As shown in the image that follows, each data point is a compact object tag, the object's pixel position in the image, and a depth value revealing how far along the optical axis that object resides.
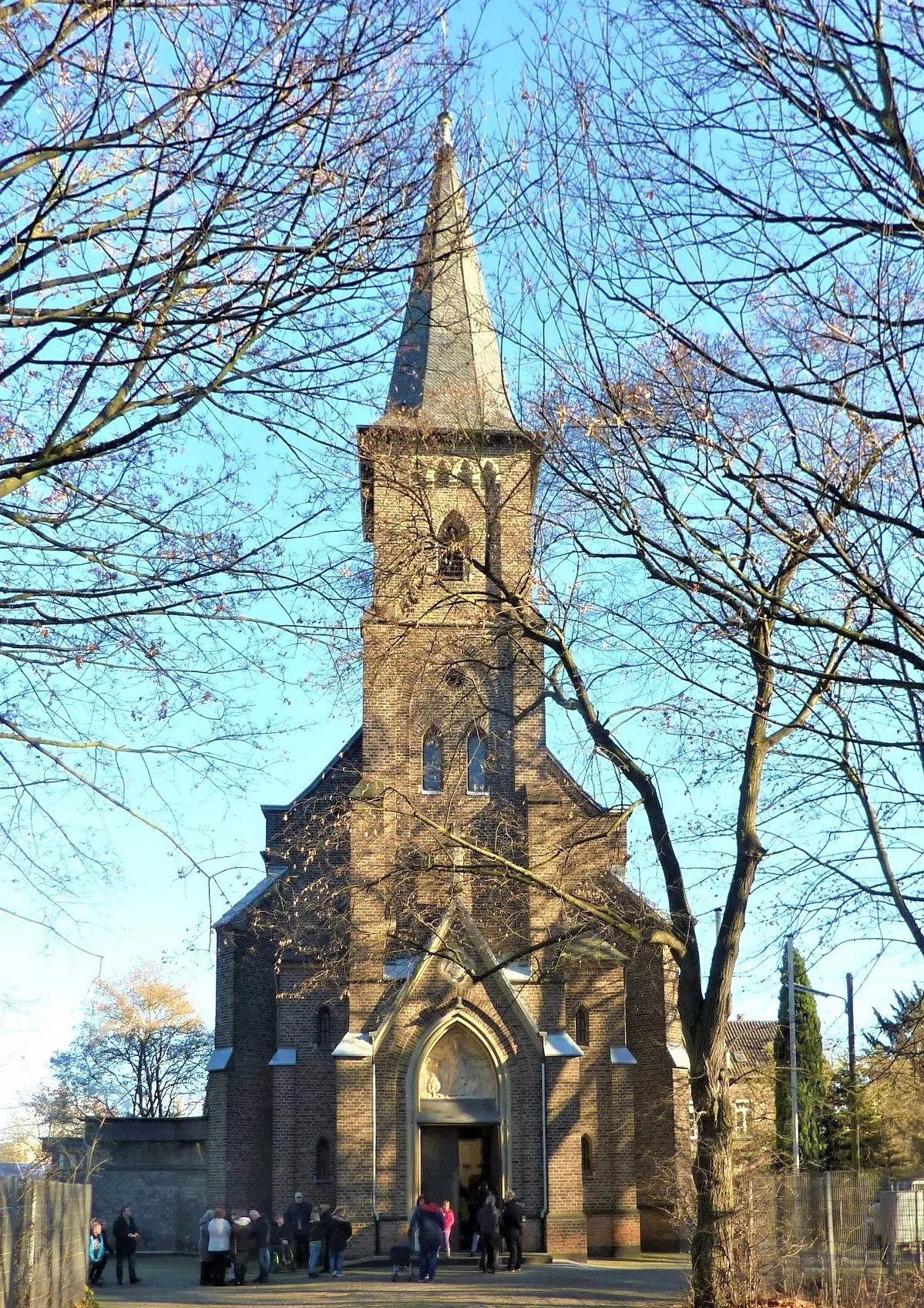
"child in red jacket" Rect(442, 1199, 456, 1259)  25.45
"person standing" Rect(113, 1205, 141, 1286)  24.14
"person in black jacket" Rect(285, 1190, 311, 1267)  26.77
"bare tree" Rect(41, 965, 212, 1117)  64.75
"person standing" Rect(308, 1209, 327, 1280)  25.42
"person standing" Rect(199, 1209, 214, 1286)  23.31
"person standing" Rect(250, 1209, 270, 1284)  24.16
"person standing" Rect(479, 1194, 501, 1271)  24.23
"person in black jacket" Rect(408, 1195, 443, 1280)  22.75
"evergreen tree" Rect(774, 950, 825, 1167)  31.92
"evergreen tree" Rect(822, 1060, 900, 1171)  30.55
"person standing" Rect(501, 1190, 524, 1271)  24.28
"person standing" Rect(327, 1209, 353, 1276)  24.30
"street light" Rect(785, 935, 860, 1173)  23.70
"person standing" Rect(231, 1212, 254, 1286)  23.78
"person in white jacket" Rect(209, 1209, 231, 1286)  22.89
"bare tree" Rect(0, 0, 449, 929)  7.87
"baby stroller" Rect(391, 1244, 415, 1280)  23.36
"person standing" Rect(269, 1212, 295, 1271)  27.28
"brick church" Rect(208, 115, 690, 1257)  26.52
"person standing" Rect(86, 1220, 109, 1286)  23.41
